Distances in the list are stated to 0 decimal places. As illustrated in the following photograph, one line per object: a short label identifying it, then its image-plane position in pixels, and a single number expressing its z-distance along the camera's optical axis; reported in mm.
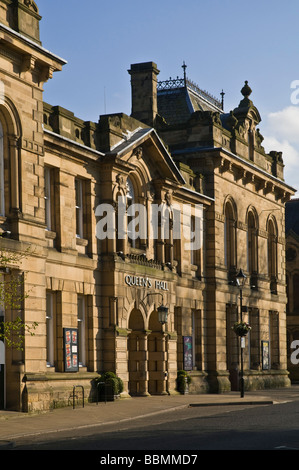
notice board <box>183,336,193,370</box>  44125
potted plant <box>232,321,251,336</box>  41969
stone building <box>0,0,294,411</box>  30219
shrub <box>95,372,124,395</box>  35344
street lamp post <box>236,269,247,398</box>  39566
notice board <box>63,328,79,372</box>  33719
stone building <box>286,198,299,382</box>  74188
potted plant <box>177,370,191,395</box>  42000
